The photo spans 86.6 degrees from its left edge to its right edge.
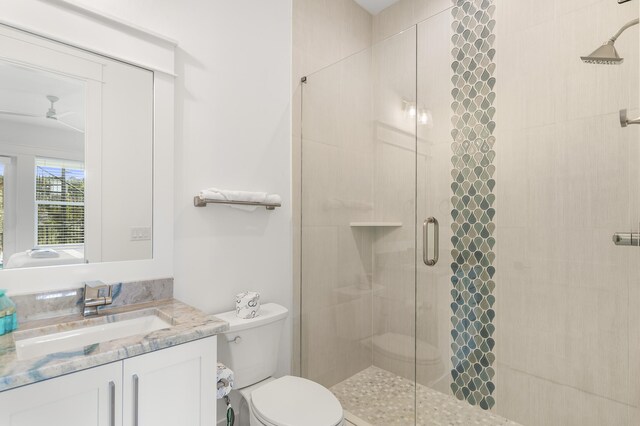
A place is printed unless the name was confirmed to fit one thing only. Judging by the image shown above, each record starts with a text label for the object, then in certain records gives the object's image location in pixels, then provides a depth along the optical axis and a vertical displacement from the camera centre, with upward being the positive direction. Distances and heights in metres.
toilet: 1.37 -0.80
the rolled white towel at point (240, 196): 1.66 +0.09
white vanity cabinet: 0.87 -0.52
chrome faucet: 1.29 -0.33
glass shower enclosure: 1.52 -0.04
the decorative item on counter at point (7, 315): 1.10 -0.33
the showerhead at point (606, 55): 1.34 +0.64
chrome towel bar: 1.65 +0.06
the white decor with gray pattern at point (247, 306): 1.68 -0.46
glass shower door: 1.90 -0.10
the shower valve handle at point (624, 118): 1.40 +0.40
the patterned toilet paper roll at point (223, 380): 1.34 -0.67
